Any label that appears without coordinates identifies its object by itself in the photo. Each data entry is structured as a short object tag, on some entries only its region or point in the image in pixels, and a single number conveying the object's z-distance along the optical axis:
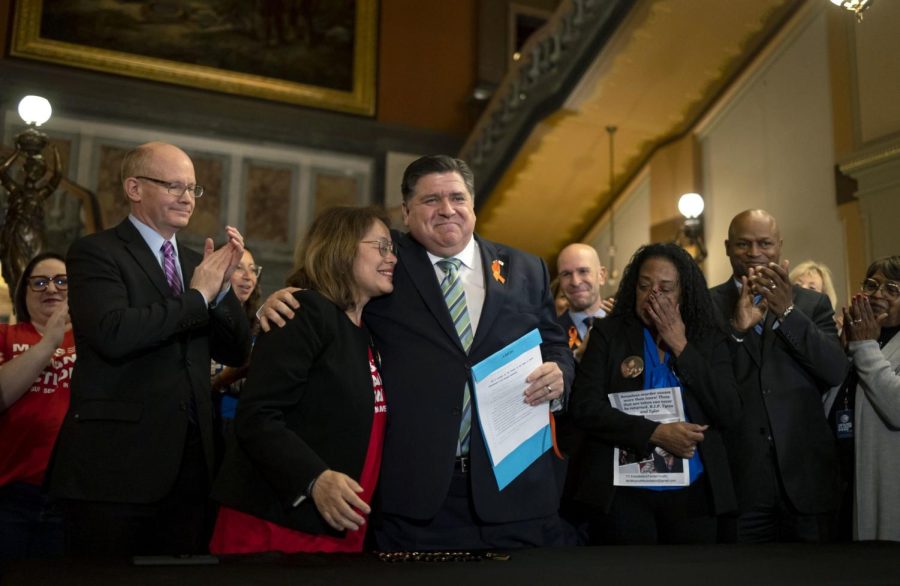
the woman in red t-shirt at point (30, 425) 2.76
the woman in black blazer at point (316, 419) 1.89
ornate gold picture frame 9.97
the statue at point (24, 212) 5.48
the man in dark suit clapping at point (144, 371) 2.17
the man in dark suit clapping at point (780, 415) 2.83
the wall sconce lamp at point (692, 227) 7.45
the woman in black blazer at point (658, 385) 2.61
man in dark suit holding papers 2.13
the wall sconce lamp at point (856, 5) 4.74
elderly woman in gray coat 2.92
